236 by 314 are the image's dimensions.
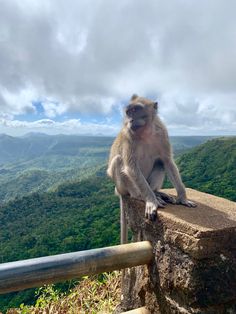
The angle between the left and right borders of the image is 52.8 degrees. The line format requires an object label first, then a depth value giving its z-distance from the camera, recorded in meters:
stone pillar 1.65
